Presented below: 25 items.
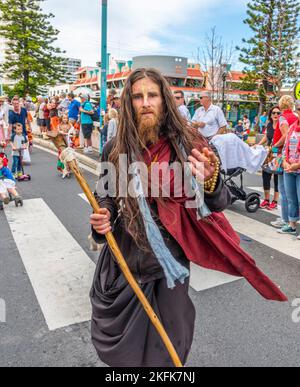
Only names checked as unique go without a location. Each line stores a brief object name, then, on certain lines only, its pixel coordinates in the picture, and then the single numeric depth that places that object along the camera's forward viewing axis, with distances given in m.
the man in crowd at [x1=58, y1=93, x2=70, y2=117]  13.62
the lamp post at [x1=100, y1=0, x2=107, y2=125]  9.94
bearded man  1.77
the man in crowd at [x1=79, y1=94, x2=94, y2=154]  11.59
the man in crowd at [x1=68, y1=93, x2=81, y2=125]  11.52
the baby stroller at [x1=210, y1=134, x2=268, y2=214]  5.88
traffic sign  8.33
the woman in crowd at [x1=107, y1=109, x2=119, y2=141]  8.33
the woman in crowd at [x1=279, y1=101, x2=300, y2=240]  4.79
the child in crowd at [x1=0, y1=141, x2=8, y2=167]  6.52
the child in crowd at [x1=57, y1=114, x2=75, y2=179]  8.14
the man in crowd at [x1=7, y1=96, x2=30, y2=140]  8.79
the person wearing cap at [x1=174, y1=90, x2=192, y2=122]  7.38
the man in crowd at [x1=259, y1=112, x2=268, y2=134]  16.63
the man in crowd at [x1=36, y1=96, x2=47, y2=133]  15.77
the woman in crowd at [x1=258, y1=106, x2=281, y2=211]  6.51
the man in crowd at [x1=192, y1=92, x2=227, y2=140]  7.05
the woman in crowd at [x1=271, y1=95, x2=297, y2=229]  5.45
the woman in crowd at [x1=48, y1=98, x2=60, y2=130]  13.84
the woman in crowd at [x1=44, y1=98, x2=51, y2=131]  15.38
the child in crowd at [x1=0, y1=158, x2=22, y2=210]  6.36
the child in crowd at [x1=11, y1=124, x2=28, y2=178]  8.38
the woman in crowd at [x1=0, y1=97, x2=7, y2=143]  8.04
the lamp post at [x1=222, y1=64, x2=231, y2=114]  25.51
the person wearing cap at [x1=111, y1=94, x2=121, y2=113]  9.83
